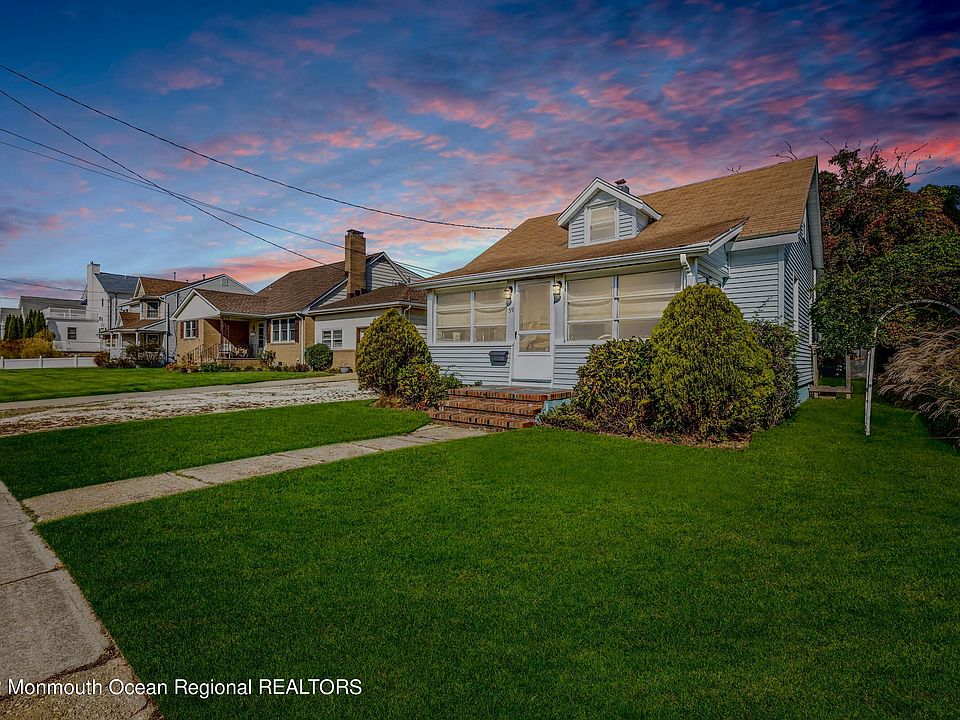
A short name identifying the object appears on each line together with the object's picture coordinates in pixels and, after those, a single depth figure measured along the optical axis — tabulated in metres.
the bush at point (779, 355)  9.41
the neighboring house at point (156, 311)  36.22
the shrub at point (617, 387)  8.52
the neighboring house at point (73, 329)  48.62
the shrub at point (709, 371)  7.79
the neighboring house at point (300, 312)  25.17
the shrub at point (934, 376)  7.65
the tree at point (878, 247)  8.38
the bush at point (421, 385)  12.00
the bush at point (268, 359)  28.84
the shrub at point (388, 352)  12.34
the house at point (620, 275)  11.10
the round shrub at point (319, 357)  25.58
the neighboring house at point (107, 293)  47.47
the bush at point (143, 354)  29.84
